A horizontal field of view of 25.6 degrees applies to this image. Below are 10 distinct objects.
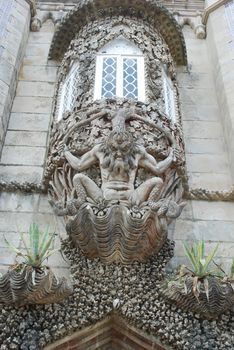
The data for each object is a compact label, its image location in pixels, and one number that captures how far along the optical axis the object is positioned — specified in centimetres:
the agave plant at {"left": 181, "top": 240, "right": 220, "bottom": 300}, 602
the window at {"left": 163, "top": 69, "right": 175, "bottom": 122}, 907
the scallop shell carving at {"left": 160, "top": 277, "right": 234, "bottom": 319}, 602
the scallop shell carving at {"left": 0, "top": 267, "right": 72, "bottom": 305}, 582
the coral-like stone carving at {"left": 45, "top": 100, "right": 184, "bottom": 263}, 649
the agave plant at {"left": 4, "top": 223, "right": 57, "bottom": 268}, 599
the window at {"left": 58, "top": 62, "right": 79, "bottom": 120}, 907
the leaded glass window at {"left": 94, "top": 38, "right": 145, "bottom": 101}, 887
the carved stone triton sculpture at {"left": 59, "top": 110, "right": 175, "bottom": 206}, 689
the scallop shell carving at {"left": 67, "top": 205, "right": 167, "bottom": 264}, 641
